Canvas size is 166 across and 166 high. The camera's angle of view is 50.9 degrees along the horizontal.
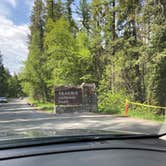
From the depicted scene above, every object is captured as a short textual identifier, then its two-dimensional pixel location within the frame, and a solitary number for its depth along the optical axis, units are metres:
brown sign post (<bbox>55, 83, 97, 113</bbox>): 12.07
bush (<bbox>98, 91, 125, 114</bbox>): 11.44
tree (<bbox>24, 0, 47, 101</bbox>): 24.82
